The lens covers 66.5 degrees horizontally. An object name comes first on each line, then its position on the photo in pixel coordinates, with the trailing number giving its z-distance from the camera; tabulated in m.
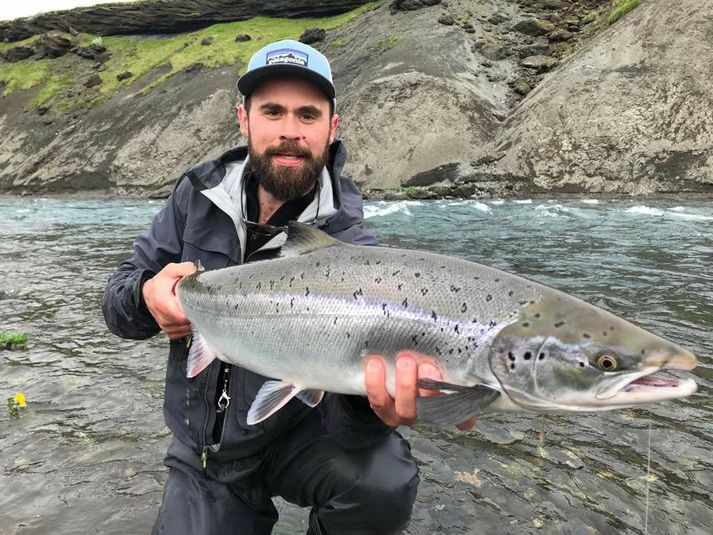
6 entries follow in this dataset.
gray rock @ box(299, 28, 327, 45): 44.62
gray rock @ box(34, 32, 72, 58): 58.81
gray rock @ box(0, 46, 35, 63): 59.88
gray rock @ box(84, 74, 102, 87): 50.88
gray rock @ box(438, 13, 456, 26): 37.81
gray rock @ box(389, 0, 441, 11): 40.78
